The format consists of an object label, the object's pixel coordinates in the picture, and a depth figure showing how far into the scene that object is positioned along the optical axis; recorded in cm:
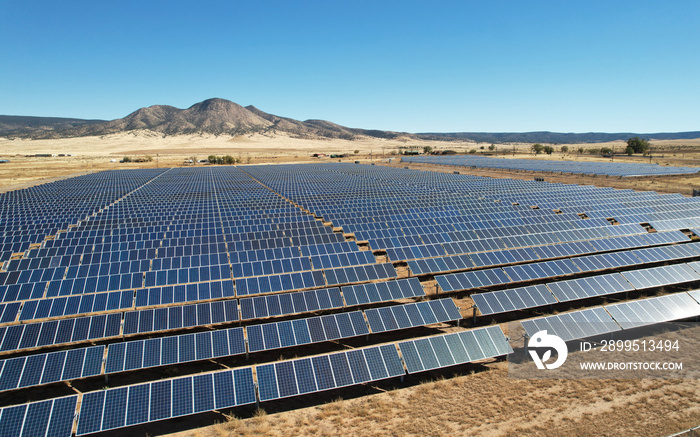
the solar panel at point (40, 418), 905
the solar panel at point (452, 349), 1205
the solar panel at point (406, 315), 1410
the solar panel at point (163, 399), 951
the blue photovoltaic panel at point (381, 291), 1603
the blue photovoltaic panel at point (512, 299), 1543
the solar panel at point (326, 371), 1073
